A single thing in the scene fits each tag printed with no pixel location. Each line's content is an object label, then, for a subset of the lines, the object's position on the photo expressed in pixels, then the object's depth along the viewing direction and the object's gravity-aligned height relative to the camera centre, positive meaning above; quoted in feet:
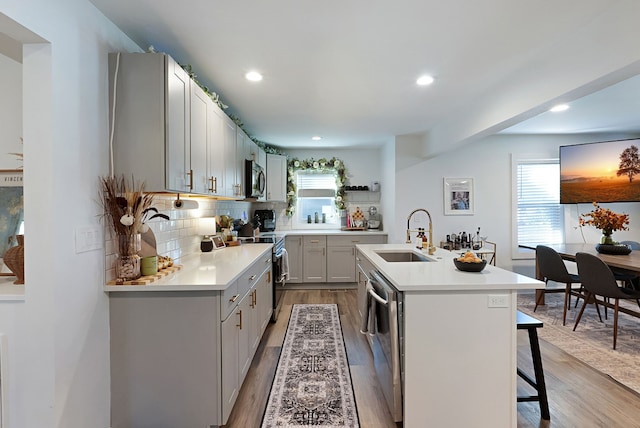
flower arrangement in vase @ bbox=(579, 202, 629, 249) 11.92 -0.36
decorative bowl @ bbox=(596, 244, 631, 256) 11.56 -1.40
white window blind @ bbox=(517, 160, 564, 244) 16.10 +0.69
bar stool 6.36 -3.28
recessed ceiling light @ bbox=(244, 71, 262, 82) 8.30 +3.82
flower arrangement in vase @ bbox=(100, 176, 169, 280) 5.74 -0.03
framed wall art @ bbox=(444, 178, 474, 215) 16.11 +0.87
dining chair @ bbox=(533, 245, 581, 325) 11.84 -2.30
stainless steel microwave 12.41 +1.47
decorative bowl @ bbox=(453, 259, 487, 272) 6.60 -1.14
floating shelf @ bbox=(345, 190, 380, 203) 18.65 +1.08
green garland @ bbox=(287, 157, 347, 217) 18.38 +2.61
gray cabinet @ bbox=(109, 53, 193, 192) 5.83 +1.90
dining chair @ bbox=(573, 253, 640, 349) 9.75 -2.25
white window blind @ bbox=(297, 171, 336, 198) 18.85 +2.03
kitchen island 5.75 -2.64
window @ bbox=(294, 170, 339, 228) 18.81 +0.74
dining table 9.77 -1.60
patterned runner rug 6.45 -4.26
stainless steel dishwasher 5.88 -2.56
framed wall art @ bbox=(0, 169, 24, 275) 5.37 +0.14
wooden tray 5.73 -1.25
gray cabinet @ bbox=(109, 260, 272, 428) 5.69 -2.70
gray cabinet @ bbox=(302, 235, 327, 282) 16.76 -2.42
